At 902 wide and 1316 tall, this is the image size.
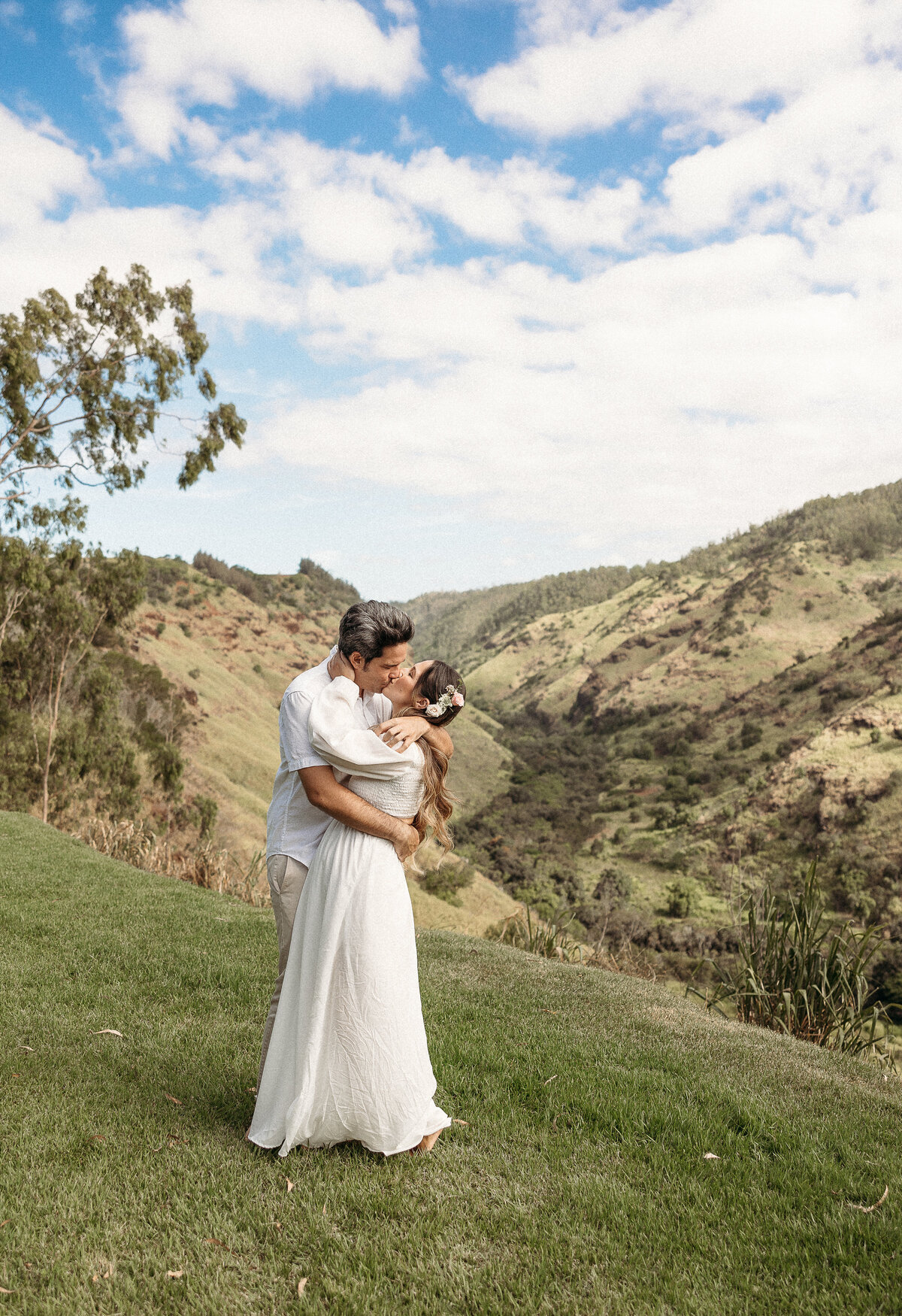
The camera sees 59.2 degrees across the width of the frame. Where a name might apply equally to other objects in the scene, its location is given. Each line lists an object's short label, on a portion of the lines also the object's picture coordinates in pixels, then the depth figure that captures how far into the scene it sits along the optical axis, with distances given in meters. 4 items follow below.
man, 2.90
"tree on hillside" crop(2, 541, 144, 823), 14.76
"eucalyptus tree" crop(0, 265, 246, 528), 14.42
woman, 2.88
